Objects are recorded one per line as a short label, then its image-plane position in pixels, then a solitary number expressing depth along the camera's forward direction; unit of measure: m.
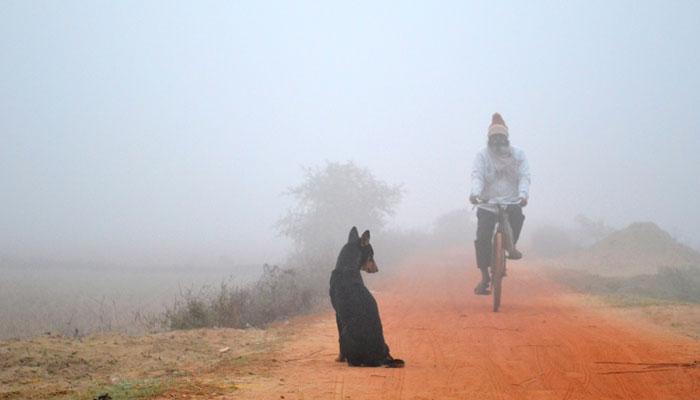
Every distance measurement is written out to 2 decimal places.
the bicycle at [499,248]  10.62
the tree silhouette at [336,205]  29.83
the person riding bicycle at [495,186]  11.32
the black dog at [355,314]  6.24
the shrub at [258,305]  9.89
